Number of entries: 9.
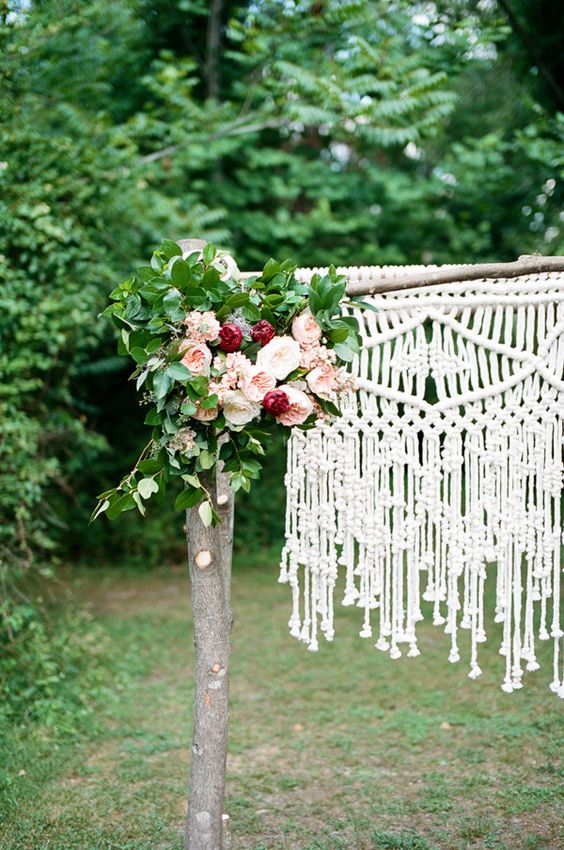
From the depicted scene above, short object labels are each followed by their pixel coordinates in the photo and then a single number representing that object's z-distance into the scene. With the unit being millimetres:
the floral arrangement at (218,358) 1822
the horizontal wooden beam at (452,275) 2074
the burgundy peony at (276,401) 1826
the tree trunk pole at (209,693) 2031
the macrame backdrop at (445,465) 2053
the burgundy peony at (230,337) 1841
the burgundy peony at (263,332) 1900
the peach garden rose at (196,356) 1799
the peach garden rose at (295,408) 1861
